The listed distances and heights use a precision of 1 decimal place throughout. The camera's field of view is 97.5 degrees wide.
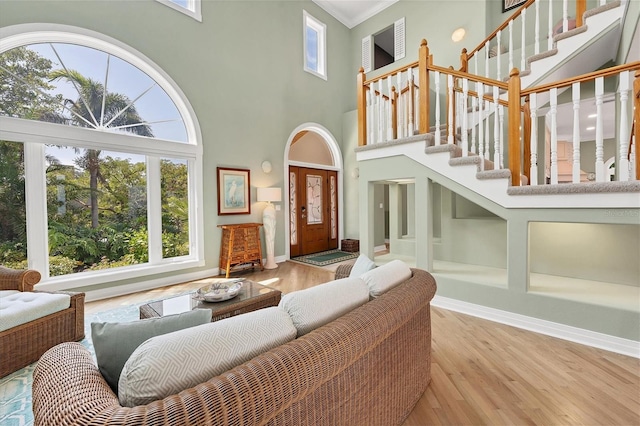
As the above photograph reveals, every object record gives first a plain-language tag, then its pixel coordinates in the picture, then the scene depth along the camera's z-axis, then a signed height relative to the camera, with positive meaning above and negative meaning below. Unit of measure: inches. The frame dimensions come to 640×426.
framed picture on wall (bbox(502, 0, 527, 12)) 196.2 +144.8
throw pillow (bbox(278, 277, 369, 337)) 45.4 -16.6
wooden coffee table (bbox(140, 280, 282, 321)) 82.8 -29.3
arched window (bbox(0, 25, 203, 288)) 119.1 +25.1
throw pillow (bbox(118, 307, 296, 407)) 29.8 -17.2
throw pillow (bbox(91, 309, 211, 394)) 36.0 -16.7
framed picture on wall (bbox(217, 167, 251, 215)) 182.4 +12.8
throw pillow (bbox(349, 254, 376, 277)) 78.9 -16.5
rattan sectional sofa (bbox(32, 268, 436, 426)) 27.0 -19.9
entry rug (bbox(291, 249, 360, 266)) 215.5 -39.8
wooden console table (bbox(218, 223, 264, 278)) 176.9 -22.9
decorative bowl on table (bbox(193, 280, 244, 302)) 89.1 -26.8
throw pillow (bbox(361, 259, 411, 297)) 61.0 -15.9
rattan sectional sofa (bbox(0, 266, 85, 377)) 75.2 -34.6
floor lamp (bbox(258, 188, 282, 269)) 198.8 -7.9
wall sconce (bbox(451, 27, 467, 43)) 211.8 +132.5
